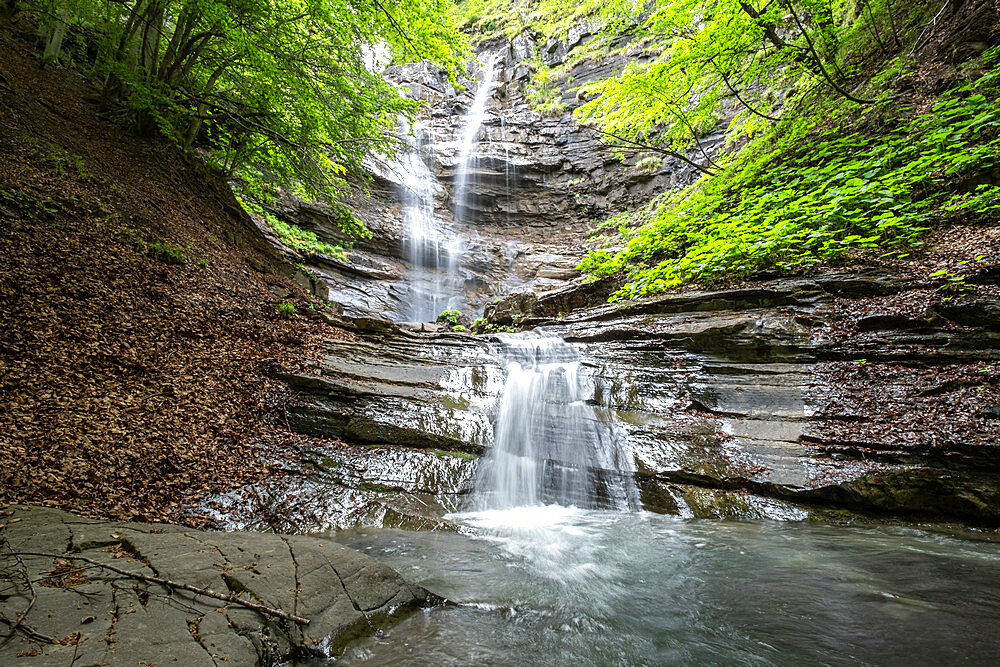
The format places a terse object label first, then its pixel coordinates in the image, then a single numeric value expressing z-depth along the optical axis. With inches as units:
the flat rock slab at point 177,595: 73.7
